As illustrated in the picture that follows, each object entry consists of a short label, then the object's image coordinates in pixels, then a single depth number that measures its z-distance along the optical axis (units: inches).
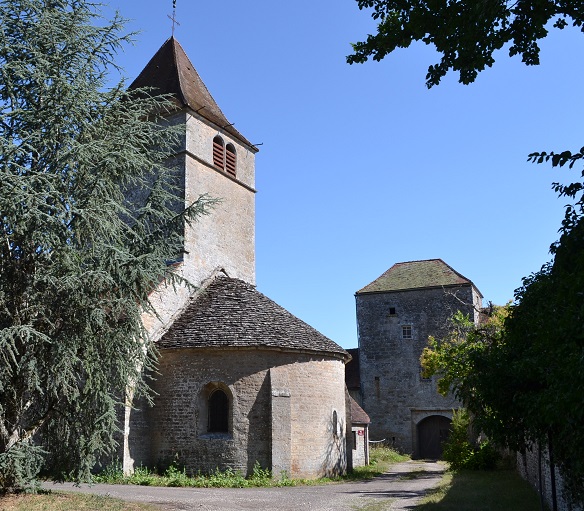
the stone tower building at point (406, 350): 1284.4
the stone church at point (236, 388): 666.2
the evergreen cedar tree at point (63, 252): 422.3
